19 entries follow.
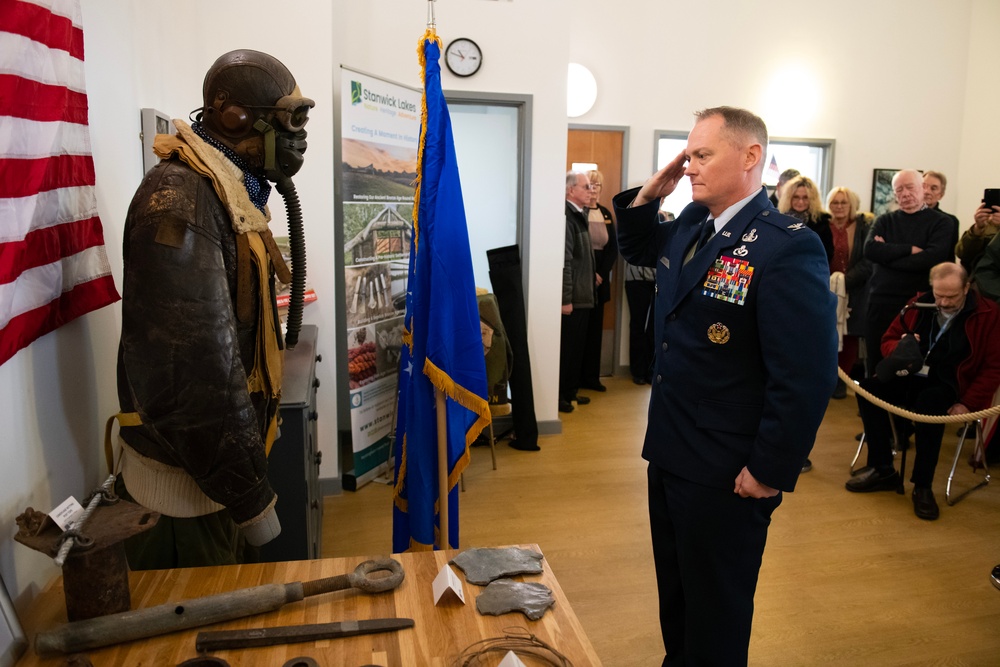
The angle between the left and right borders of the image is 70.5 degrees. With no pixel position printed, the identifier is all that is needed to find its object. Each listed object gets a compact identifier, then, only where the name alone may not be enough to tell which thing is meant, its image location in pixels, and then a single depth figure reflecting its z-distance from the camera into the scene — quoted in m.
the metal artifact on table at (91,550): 1.15
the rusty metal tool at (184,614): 1.16
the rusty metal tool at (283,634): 1.19
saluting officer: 1.69
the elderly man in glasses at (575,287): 5.40
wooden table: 1.18
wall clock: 4.39
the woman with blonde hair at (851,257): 5.59
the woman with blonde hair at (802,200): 4.83
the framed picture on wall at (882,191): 7.10
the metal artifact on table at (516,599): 1.31
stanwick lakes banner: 3.77
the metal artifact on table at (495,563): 1.43
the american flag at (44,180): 1.23
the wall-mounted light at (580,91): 6.19
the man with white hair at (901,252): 4.64
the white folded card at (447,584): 1.33
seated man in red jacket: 3.72
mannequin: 1.24
